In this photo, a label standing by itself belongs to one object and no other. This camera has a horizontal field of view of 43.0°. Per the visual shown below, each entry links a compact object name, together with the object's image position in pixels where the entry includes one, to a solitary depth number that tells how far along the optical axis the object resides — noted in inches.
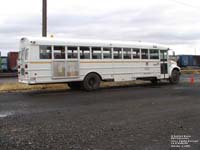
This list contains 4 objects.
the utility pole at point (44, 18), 577.4
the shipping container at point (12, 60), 1224.5
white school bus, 477.3
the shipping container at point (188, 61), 1617.5
